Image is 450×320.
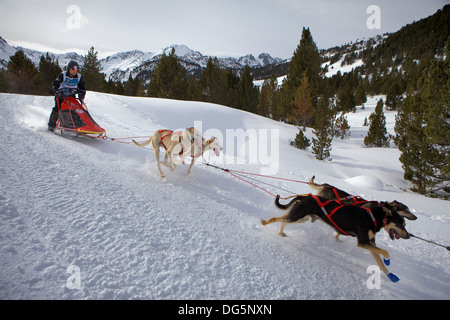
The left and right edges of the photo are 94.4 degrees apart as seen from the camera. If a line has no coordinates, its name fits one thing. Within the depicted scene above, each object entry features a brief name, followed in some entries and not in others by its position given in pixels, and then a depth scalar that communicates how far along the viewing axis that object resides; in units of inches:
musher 247.9
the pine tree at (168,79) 1140.5
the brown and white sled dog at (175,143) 195.5
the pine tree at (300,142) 658.2
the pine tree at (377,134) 927.7
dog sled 248.4
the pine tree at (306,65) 976.9
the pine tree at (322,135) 588.1
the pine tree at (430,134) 409.7
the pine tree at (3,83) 1119.6
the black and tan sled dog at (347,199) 116.6
